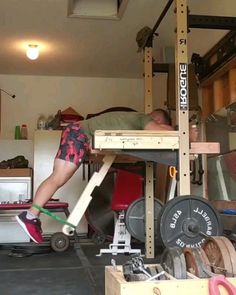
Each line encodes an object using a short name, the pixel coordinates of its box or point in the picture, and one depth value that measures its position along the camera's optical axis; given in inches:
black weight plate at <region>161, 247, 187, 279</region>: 64.7
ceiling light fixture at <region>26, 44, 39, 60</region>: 213.0
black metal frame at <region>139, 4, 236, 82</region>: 118.0
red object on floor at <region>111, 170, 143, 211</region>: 167.2
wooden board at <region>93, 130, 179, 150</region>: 101.7
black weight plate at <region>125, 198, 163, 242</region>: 150.3
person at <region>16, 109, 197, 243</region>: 107.8
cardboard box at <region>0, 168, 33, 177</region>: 228.7
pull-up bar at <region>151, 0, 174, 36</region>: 125.4
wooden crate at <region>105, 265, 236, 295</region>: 59.1
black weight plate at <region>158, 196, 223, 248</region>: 99.5
